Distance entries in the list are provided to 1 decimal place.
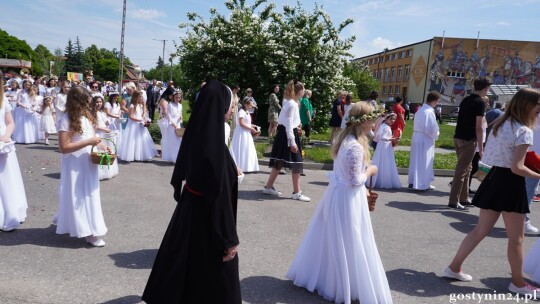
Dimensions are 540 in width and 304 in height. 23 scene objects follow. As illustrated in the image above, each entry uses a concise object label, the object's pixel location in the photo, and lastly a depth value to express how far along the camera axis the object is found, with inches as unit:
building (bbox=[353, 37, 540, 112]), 2429.9
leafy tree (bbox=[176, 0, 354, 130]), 729.6
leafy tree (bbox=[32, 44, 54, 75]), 3973.9
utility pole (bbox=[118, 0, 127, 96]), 1064.2
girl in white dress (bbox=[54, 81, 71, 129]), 524.5
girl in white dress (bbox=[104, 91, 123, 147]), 435.8
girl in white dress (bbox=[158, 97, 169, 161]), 460.4
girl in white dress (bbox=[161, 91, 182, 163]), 453.1
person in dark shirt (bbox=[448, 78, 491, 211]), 298.0
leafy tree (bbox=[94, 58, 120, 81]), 5017.2
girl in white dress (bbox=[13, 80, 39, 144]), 534.9
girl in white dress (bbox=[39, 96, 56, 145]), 541.3
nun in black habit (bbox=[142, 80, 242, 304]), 105.7
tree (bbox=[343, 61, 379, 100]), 2060.2
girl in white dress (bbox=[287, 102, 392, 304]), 147.6
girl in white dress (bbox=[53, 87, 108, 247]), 194.2
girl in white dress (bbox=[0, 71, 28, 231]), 208.7
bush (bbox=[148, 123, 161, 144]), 584.1
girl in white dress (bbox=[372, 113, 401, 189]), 389.4
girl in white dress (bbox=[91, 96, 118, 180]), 308.4
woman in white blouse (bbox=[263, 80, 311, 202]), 303.9
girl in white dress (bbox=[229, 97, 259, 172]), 405.7
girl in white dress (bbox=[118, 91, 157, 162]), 446.0
